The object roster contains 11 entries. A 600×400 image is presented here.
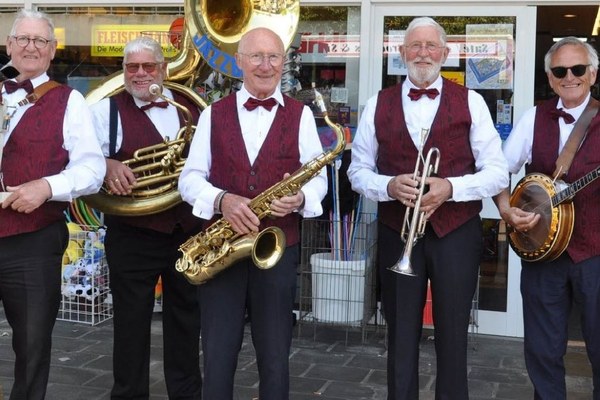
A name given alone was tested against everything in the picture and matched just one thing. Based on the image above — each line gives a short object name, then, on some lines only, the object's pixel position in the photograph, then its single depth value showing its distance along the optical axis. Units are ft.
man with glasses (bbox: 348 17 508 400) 11.24
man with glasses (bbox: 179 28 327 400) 10.71
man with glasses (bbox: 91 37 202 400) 12.64
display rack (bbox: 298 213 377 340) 18.47
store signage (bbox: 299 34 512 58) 19.06
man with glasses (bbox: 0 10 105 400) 10.91
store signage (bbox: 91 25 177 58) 20.86
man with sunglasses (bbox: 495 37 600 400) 11.37
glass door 18.92
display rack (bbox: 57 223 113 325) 19.88
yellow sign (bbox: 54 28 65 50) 21.54
